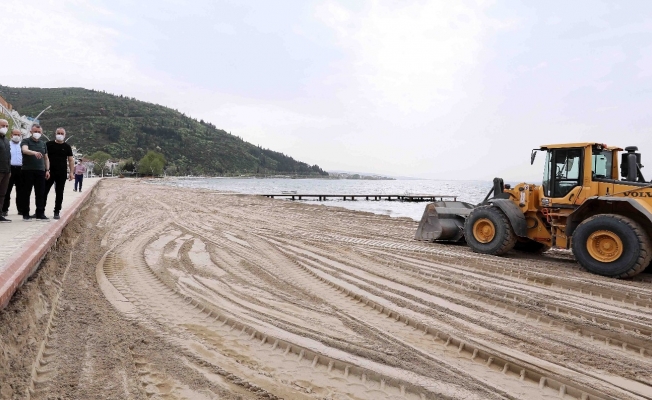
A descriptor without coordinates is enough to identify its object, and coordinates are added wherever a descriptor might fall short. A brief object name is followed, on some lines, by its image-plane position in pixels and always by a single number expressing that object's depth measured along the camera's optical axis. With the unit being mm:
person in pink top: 20453
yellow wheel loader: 6500
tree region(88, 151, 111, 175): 88125
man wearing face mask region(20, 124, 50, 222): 7582
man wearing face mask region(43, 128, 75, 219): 7980
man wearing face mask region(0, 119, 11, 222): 7008
